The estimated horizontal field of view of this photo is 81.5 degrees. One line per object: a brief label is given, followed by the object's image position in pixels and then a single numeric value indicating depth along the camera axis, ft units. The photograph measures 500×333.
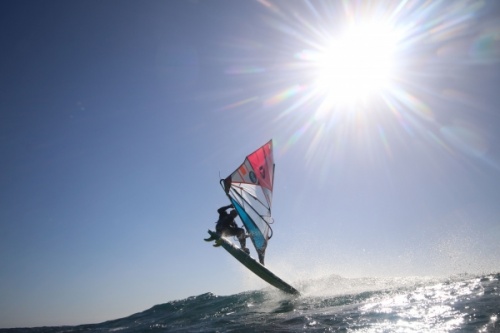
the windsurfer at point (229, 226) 42.04
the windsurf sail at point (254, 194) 41.91
